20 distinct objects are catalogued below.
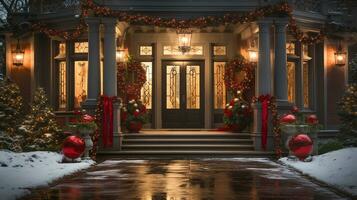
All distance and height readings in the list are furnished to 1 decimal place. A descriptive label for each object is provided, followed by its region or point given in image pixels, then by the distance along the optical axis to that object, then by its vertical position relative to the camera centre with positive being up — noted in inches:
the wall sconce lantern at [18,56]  872.3 +63.6
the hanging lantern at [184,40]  817.5 +79.1
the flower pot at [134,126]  801.1 -28.0
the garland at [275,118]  717.9 -17.5
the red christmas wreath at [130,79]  831.1 +31.7
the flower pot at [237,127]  805.2 -30.1
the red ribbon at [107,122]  732.7 -20.8
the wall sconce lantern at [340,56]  877.8 +61.2
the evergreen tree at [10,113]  708.7 -10.4
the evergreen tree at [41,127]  739.4 -26.4
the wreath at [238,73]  839.7 +36.3
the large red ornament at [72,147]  614.2 -40.7
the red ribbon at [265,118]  735.7 -17.6
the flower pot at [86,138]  673.0 -35.7
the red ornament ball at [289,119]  697.0 -17.9
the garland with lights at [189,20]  740.6 +97.4
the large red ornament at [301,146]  619.5 -41.4
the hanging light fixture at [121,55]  828.6 +61.3
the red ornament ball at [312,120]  688.4 -18.9
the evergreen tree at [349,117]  692.1 -16.1
